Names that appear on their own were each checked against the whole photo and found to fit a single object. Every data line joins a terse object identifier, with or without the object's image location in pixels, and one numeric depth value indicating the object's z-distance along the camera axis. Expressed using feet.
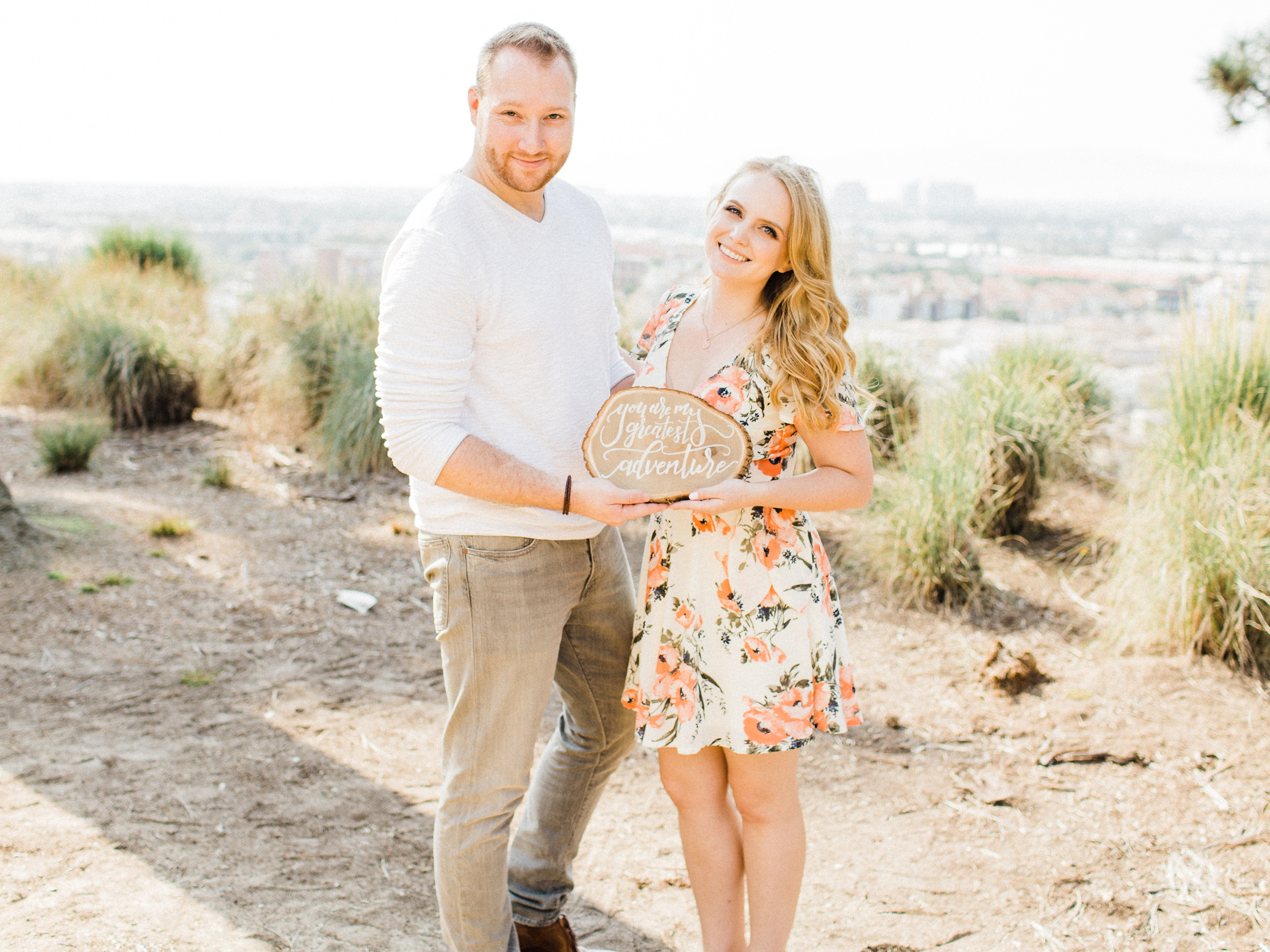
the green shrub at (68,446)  19.31
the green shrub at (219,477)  19.40
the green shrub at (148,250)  30.73
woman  6.45
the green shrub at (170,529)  16.20
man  5.76
